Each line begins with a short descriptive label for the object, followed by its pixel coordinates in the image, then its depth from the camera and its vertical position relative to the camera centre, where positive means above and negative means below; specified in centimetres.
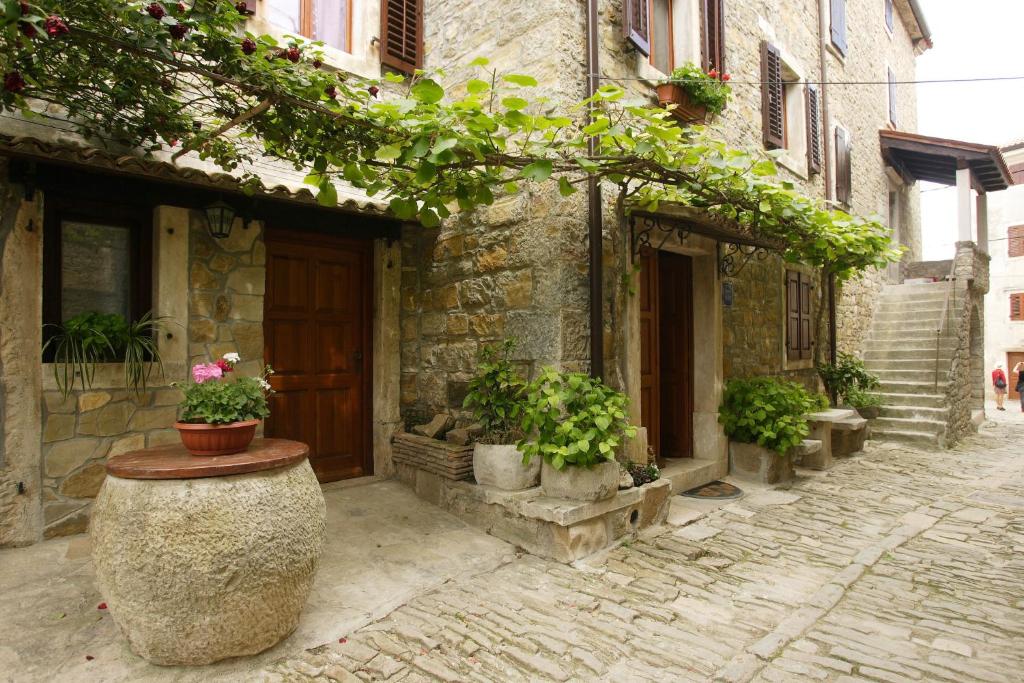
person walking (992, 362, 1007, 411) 1459 -94
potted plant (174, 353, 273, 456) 242 -25
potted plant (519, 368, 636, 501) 360 -52
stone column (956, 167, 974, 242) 1026 +255
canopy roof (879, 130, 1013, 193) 1020 +379
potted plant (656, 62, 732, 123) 507 +235
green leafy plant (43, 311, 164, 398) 338 +6
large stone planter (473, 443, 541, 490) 389 -80
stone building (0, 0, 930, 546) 335 +58
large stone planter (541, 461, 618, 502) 364 -84
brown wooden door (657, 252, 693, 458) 599 -2
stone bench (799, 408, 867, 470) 650 -104
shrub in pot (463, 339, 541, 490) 391 -50
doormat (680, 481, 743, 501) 515 -131
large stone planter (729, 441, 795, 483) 568 -116
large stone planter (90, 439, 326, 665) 218 -80
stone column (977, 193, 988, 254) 1107 +251
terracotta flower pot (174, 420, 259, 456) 240 -35
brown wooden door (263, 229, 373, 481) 450 +8
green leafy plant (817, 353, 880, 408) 827 -41
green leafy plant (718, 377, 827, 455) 551 -63
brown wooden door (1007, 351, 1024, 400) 1778 -75
